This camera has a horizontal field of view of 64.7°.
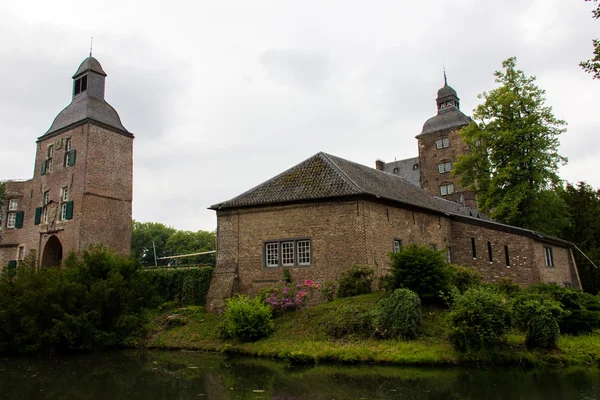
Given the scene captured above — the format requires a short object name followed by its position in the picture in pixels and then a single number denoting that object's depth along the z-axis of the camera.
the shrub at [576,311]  15.43
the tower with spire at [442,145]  51.03
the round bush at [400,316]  14.63
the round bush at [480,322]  13.16
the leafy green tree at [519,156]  28.52
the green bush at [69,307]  18.06
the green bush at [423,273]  16.16
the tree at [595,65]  12.98
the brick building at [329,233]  20.38
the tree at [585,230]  34.59
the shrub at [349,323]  15.57
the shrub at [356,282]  18.73
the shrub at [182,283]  22.35
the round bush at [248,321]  17.20
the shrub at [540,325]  13.17
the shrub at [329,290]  19.17
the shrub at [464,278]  17.72
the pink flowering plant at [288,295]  18.80
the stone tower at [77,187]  30.75
